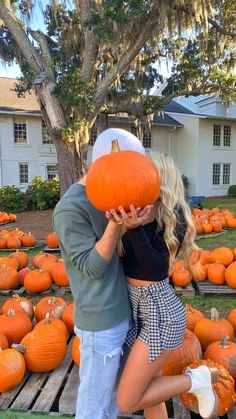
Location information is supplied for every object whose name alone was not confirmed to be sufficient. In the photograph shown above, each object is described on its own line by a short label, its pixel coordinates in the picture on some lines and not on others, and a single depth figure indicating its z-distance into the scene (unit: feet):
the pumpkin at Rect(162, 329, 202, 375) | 8.34
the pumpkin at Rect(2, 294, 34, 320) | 11.07
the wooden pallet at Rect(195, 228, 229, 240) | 28.02
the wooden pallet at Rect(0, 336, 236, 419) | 7.59
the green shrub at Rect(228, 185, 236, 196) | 78.48
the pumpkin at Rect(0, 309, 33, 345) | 9.87
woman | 5.84
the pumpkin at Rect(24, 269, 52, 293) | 15.98
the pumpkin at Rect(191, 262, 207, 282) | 16.22
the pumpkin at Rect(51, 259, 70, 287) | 16.37
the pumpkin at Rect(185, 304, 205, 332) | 10.25
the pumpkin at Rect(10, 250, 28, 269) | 18.86
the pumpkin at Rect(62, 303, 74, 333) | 10.48
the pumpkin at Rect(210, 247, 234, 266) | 16.89
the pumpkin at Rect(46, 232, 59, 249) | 24.72
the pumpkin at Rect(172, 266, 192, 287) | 16.06
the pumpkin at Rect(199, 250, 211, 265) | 17.62
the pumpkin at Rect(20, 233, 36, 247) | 26.30
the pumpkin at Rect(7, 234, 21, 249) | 25.59
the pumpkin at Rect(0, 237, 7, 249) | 25.26
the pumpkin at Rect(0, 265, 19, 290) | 16.43
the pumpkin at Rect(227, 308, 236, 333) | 10.48
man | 5.43
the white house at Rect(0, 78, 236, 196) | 69.36
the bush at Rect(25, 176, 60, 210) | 52.13
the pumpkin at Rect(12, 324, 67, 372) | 8.86
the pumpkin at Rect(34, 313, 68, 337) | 9.48
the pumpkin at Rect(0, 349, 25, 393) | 8.16
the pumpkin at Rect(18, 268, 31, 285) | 17.00
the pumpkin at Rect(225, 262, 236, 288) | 15.46
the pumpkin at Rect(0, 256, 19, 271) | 17.75
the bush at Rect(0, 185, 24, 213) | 52.13
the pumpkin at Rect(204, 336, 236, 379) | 8.43
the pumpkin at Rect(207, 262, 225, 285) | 16.07
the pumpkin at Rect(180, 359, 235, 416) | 7.43
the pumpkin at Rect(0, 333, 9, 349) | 9.24
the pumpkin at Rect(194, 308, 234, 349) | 9.52
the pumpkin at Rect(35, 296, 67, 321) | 10.97
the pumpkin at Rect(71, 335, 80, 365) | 8.91
